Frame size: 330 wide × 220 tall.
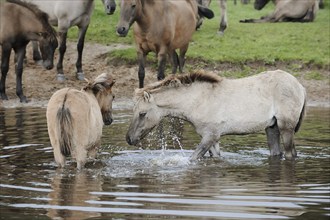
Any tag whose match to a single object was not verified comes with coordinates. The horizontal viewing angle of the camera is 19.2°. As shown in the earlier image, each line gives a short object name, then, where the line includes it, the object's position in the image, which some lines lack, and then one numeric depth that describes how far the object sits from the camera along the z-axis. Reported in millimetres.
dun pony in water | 11031
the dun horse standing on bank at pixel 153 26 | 18594
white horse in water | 12031
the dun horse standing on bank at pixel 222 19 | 25422
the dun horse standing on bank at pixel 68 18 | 21203
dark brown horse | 19578
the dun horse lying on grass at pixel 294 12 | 28266
